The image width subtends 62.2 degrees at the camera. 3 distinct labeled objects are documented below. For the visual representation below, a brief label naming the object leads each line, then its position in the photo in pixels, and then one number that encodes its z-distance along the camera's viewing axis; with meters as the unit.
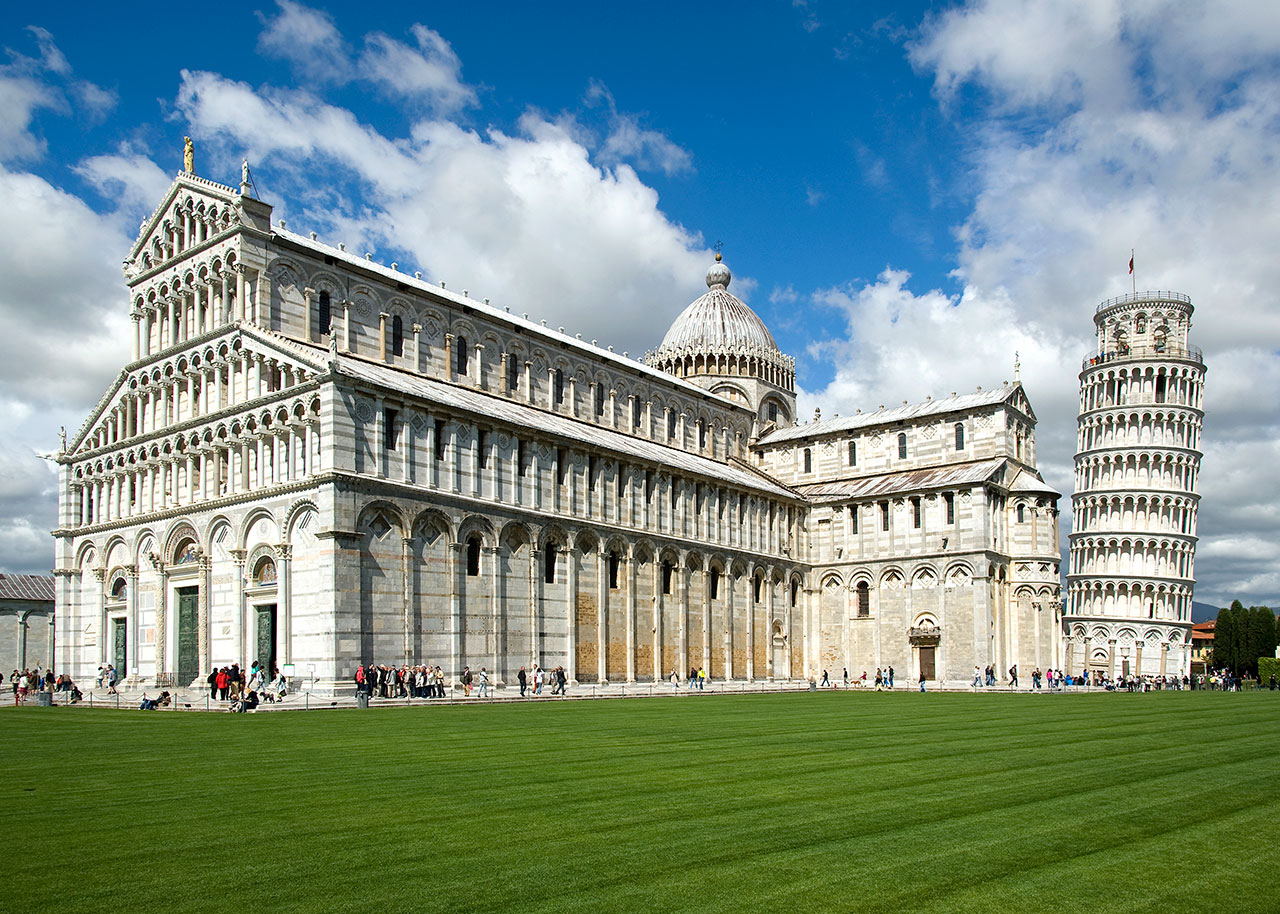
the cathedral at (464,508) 40.62
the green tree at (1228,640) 96.25
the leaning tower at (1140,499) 91.06
